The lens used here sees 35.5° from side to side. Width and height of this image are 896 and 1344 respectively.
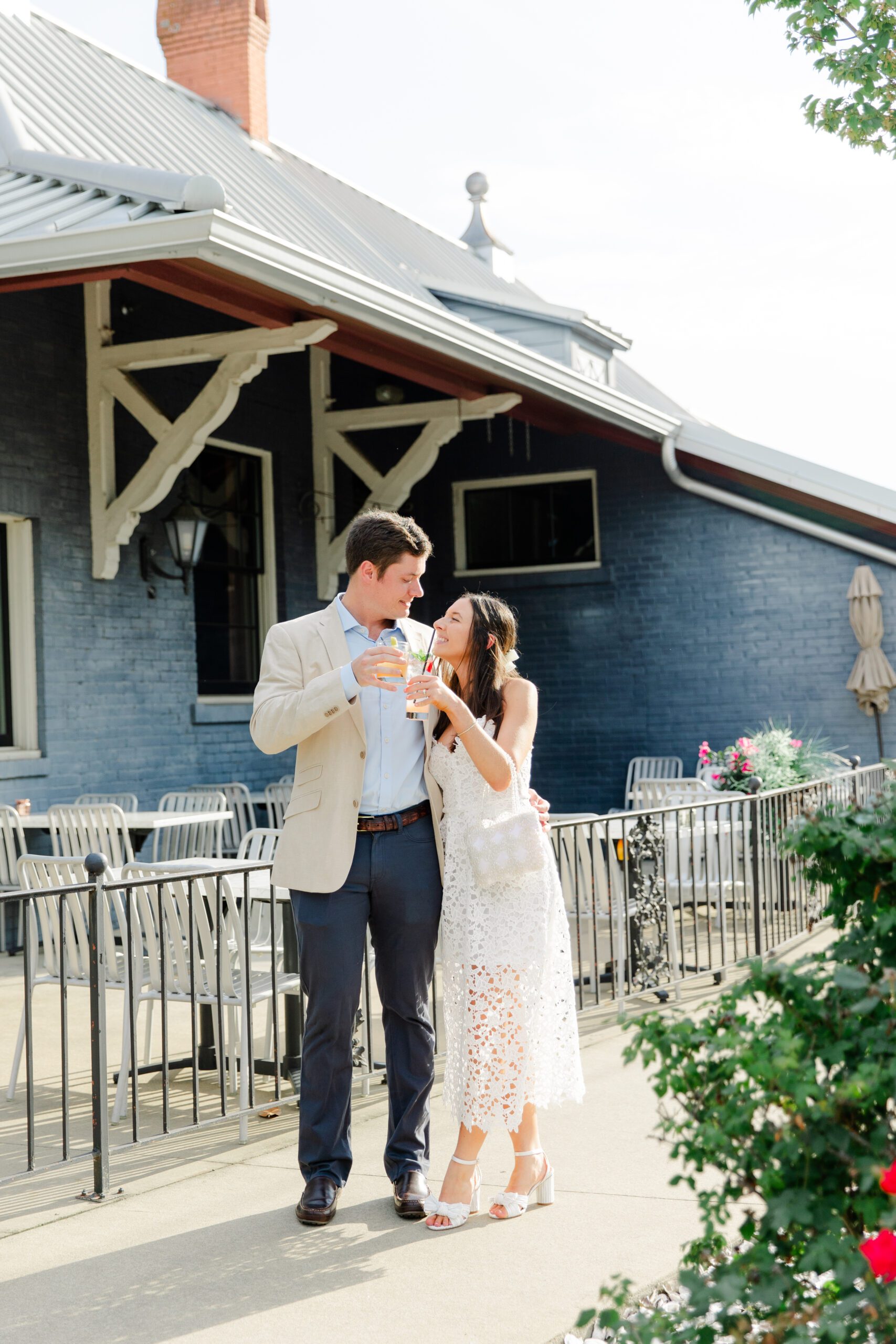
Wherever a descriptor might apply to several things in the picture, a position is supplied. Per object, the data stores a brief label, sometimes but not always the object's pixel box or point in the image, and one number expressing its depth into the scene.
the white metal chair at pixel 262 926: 5.22
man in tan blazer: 3.56
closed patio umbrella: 11.63
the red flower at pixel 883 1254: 1.78
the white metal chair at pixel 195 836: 9.09
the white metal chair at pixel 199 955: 4.59
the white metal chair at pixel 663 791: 8.84
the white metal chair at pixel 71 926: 4.77
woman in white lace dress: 3.56
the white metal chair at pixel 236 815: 10.30
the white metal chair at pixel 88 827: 7.74
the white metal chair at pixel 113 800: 9.09
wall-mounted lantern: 9.98
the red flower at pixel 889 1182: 1.75
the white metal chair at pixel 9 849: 8.08
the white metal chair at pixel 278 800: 10.40
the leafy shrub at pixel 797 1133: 1.85
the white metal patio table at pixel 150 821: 7.75
